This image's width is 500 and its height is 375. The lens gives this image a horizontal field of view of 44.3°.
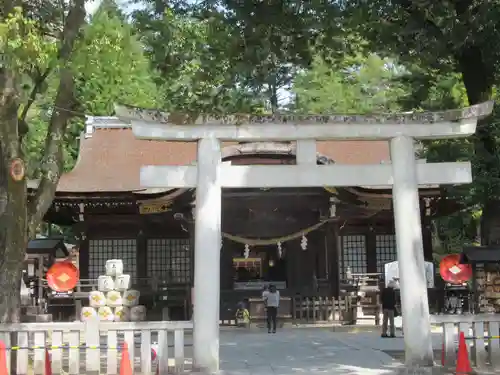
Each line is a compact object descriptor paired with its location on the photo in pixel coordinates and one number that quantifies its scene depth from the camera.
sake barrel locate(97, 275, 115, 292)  16.95
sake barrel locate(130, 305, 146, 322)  17.22
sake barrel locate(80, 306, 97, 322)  16.58
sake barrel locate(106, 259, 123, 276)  16.92
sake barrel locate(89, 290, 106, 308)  16.84
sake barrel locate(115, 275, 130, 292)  17.17
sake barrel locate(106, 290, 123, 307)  16.95
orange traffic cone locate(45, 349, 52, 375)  9.96
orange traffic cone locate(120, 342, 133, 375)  9.85
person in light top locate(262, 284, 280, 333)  17.67
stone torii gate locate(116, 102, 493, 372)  10.59
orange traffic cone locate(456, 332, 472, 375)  10.27
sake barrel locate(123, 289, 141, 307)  17.20
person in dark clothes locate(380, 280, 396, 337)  15.72
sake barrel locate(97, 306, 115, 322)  16.64
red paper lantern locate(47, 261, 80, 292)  16.56
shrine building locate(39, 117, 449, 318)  19.83
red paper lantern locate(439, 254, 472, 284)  14.79
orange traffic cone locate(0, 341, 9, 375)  9.46
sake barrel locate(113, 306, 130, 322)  16.94
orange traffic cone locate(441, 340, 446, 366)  11.02
